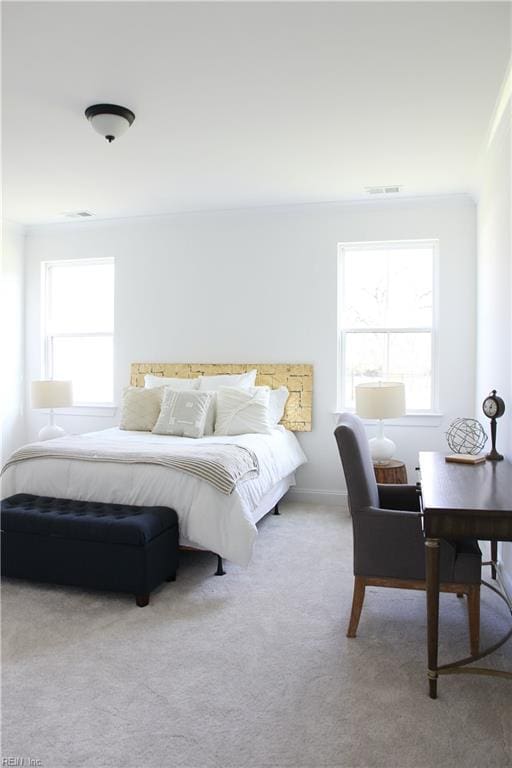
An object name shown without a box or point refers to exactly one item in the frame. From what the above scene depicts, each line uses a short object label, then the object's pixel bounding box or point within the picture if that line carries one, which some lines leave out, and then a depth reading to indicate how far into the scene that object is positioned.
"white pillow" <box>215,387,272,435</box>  4.54
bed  3.21
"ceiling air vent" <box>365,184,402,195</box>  4.69
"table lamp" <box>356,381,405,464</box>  4.41
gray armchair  2.38
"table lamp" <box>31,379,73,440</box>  5.42
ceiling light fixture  3.20
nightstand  4.32
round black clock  2.92
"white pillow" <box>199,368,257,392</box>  5.12
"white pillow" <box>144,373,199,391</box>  5.16
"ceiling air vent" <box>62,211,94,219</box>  5.56
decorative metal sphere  3.41
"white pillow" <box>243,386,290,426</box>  5.07
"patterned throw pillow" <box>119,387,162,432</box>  4.77
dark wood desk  2.01
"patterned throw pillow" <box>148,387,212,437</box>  4.42
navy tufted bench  2.93
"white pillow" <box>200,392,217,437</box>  4.59
